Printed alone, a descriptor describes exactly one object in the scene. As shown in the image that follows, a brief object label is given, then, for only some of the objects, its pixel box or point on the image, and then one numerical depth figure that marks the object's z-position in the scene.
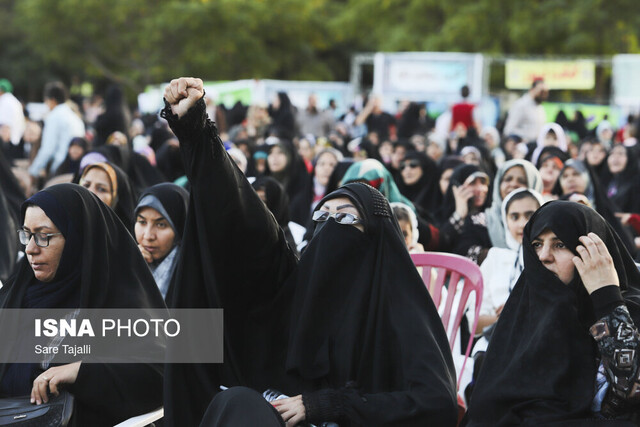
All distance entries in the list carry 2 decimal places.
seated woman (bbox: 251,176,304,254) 11.21
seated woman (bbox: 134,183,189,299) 8.25
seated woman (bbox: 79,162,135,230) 9.95
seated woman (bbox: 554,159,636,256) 12.55
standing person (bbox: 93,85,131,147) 21.64
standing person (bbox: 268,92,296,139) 27.06
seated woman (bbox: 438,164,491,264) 11.28
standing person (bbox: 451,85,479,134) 25.86
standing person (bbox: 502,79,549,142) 21.53
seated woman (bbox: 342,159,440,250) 11.41
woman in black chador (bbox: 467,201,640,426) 5.44
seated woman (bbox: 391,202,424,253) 9.70
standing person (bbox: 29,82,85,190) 17.45
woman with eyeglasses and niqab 5.54
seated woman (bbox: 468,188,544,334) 8.91
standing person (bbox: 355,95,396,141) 28.06
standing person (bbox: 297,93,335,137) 28.73
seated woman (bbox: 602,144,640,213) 15.70
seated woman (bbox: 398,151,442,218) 15.34
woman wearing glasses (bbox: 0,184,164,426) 6.34
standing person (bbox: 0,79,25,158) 20.86
